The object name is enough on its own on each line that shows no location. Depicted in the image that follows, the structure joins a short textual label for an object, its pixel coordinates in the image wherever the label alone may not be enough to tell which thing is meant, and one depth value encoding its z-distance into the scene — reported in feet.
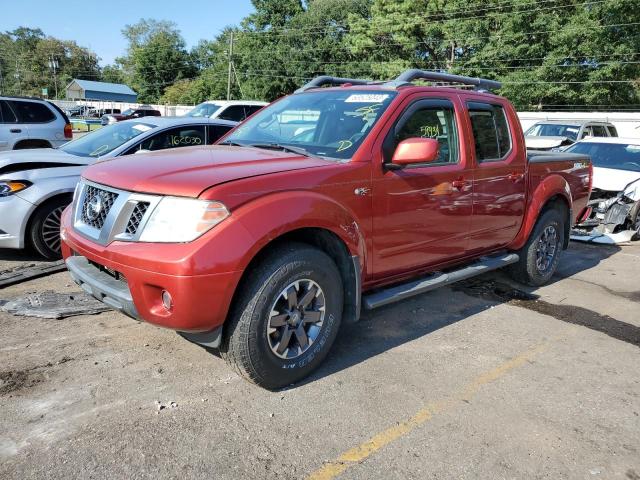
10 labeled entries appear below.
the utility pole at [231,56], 176.04
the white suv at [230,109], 44.04
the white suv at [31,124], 32.73
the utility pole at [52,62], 308.40
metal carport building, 231.91
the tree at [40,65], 341.00
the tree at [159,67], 256.32
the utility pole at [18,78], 338.34
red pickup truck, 9.28
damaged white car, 27.07
